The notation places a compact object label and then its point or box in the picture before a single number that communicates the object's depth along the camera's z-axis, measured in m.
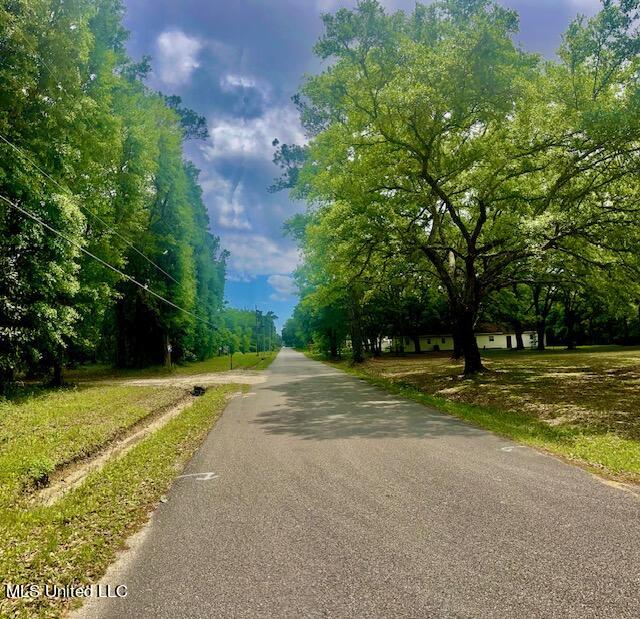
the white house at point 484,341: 70.69
